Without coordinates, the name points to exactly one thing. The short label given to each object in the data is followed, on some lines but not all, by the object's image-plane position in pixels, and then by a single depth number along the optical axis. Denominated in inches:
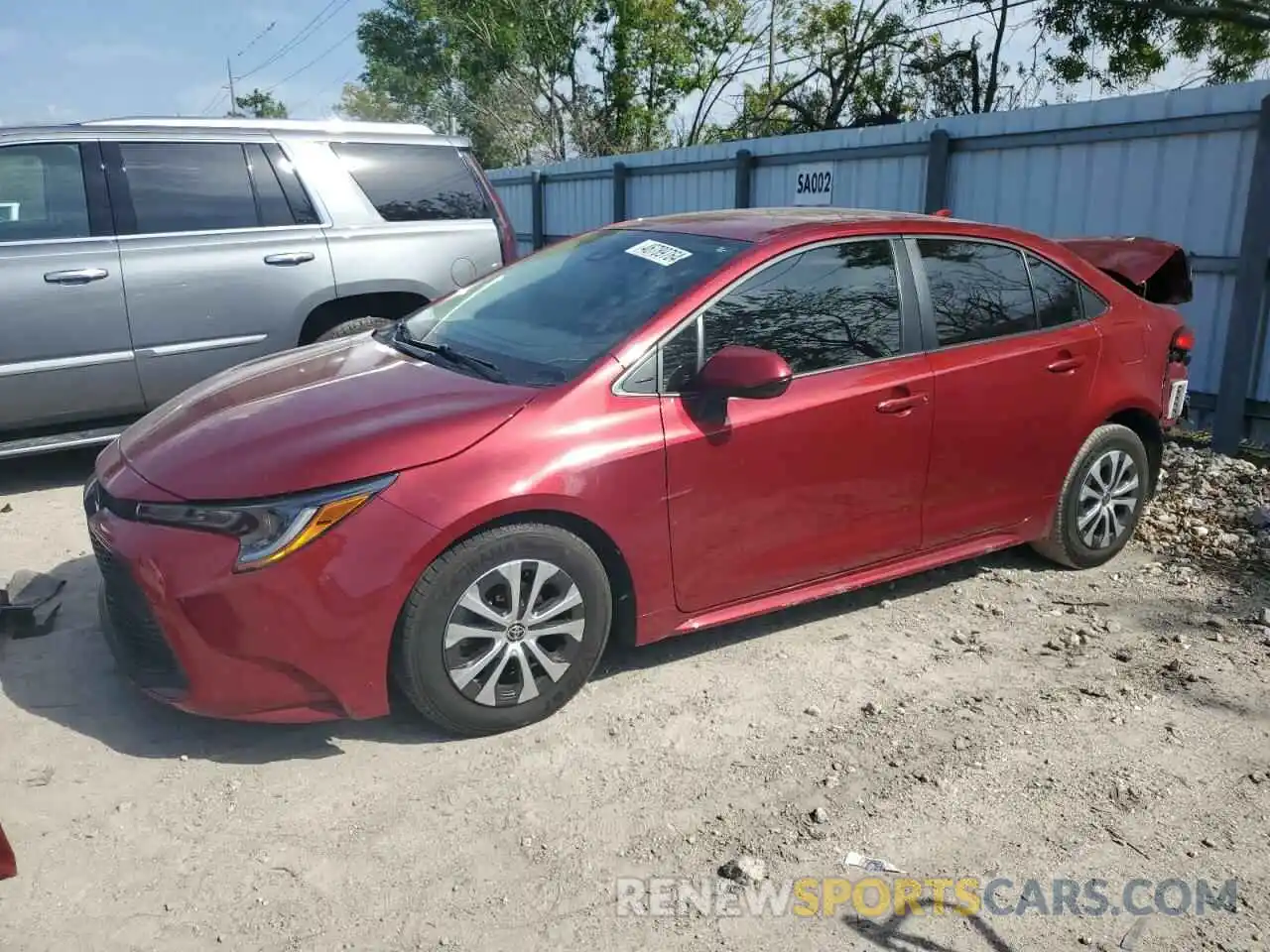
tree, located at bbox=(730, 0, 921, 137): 904.3
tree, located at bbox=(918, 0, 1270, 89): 678.5
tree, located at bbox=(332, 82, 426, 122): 1478.8
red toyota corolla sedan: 123.1
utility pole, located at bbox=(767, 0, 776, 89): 1051.9
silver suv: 223.3
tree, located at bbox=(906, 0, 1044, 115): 840.9
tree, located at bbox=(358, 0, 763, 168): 1059.3
